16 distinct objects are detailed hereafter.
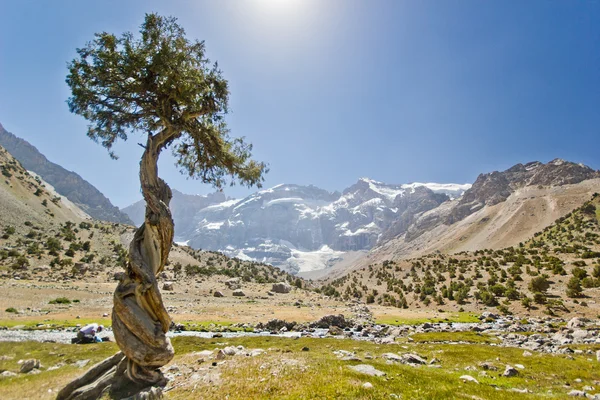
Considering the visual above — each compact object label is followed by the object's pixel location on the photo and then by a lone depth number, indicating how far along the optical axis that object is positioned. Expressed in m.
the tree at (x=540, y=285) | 41.84
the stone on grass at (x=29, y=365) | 15.10
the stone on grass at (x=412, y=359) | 16.72
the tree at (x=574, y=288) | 38.03
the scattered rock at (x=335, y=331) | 28.41
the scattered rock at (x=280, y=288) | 65.19
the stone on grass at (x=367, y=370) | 11.55
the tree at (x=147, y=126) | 10.91
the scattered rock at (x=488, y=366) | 15.43
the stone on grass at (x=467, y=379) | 12.04
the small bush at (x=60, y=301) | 37.56
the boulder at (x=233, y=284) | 63.50
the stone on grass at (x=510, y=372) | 14.22
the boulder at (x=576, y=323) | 27.17
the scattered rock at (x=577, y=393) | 11.17
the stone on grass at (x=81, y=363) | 16.58
